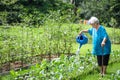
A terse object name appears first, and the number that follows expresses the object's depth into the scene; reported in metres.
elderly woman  9.76
